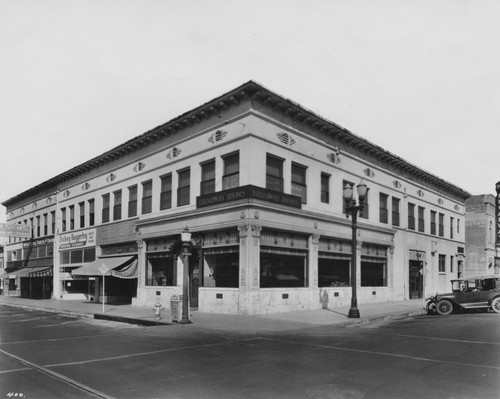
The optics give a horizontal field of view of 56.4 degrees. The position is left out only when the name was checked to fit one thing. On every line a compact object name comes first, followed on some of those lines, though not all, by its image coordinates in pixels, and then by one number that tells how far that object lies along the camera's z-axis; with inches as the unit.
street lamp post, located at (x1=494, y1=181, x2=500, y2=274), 665.3
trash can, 676.7
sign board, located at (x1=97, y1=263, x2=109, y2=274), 906.7
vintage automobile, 818.8
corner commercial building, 800.3
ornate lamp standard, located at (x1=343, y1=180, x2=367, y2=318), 722.8
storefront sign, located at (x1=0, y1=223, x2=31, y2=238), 1514.5
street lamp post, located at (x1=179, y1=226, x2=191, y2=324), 661.7
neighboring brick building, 1744.6
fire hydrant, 725.3
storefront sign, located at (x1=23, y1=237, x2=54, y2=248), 1453.7
